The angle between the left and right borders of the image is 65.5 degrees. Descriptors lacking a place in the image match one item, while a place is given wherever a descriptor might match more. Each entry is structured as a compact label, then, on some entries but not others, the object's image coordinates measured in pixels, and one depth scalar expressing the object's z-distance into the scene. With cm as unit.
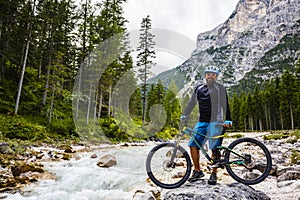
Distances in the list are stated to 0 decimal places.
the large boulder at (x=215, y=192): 439
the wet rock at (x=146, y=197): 539
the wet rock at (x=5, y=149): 1084
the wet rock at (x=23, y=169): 793
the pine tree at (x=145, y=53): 3616
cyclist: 504
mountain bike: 514
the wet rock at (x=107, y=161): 1027
